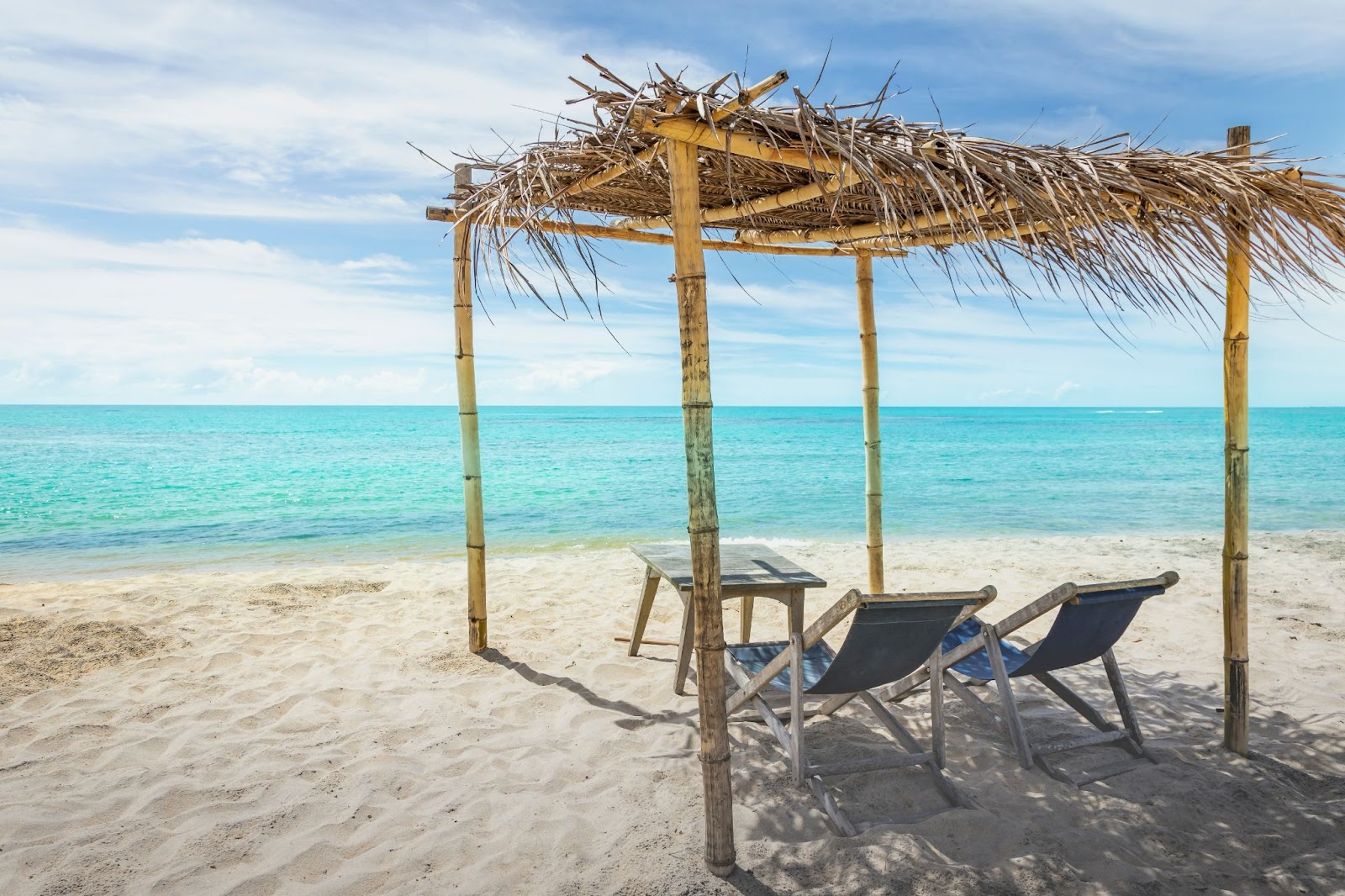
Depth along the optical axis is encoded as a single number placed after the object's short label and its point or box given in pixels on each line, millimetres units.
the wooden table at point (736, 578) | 3395
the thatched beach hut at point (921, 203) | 2322
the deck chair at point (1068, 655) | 2730
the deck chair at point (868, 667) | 2491
